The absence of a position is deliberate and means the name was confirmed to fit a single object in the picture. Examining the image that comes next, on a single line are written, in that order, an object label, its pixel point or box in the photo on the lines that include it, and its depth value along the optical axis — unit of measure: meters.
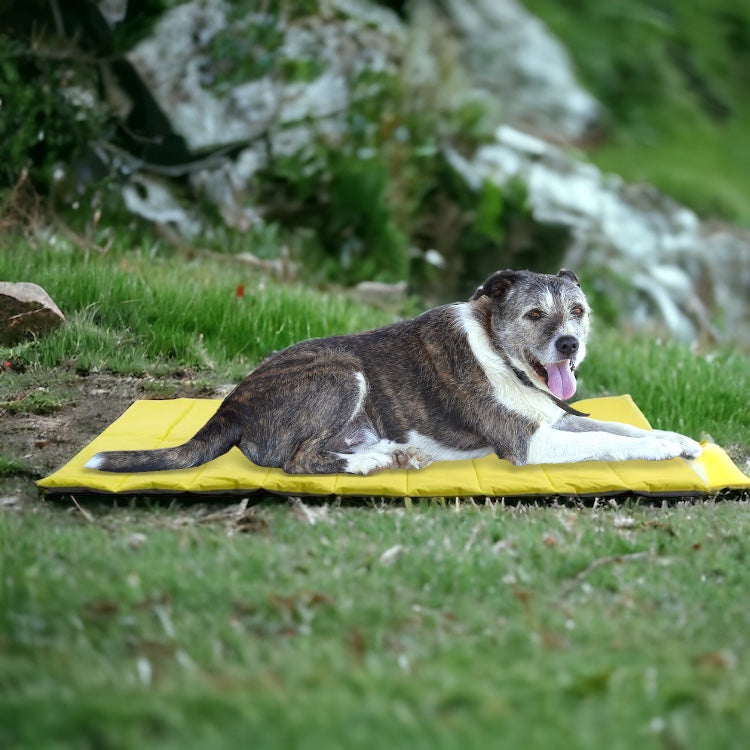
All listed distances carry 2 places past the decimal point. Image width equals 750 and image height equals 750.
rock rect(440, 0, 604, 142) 14.25
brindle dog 5.15
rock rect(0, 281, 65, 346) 7.01
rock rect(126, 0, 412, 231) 10.08
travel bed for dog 4.94
